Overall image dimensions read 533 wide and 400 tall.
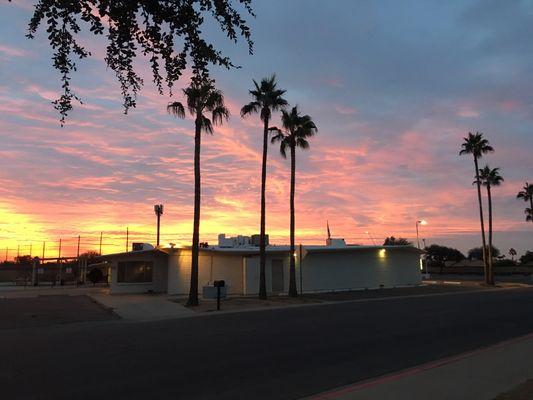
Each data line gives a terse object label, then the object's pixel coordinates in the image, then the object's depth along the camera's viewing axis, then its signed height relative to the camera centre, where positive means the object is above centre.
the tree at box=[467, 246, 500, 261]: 162.77 +6.72
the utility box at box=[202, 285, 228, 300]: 28.31 -1.02
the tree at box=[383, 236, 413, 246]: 122.54 +8.98
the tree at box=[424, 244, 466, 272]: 129.09 +4.97
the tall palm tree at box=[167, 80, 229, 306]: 25.41 +7.89
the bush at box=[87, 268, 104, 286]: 54.84 -0.28
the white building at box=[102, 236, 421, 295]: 35.00 +0.37
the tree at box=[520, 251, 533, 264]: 114.94 +3.63
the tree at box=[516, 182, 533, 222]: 69.69 +10.74
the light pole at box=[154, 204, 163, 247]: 74.25 +9.16
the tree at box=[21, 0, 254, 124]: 5.88 +2.91
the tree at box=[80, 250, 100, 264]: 108.93 +4.63
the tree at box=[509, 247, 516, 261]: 150.75 +6.35
